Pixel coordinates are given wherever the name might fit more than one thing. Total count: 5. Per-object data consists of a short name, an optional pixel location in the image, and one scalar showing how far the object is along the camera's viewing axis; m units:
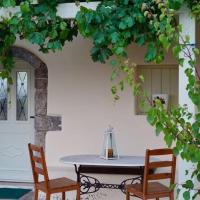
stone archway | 6.30
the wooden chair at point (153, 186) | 4.44
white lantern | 5.18
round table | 4.87
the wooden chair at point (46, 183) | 4.61
